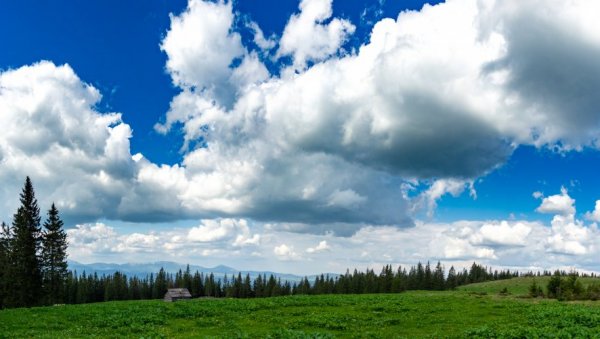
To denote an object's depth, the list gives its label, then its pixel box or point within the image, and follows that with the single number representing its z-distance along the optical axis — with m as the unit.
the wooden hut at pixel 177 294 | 115.66
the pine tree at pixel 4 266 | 70.06
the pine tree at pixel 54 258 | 77.12
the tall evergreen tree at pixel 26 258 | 68.12
